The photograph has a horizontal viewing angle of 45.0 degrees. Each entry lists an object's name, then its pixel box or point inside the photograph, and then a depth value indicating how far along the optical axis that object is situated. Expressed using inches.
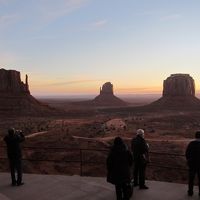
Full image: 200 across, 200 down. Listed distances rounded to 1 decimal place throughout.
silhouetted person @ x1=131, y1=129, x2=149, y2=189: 228.7
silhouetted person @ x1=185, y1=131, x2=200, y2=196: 216.3
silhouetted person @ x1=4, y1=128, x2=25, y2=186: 244.1
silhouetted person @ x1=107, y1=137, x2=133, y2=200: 192.8
